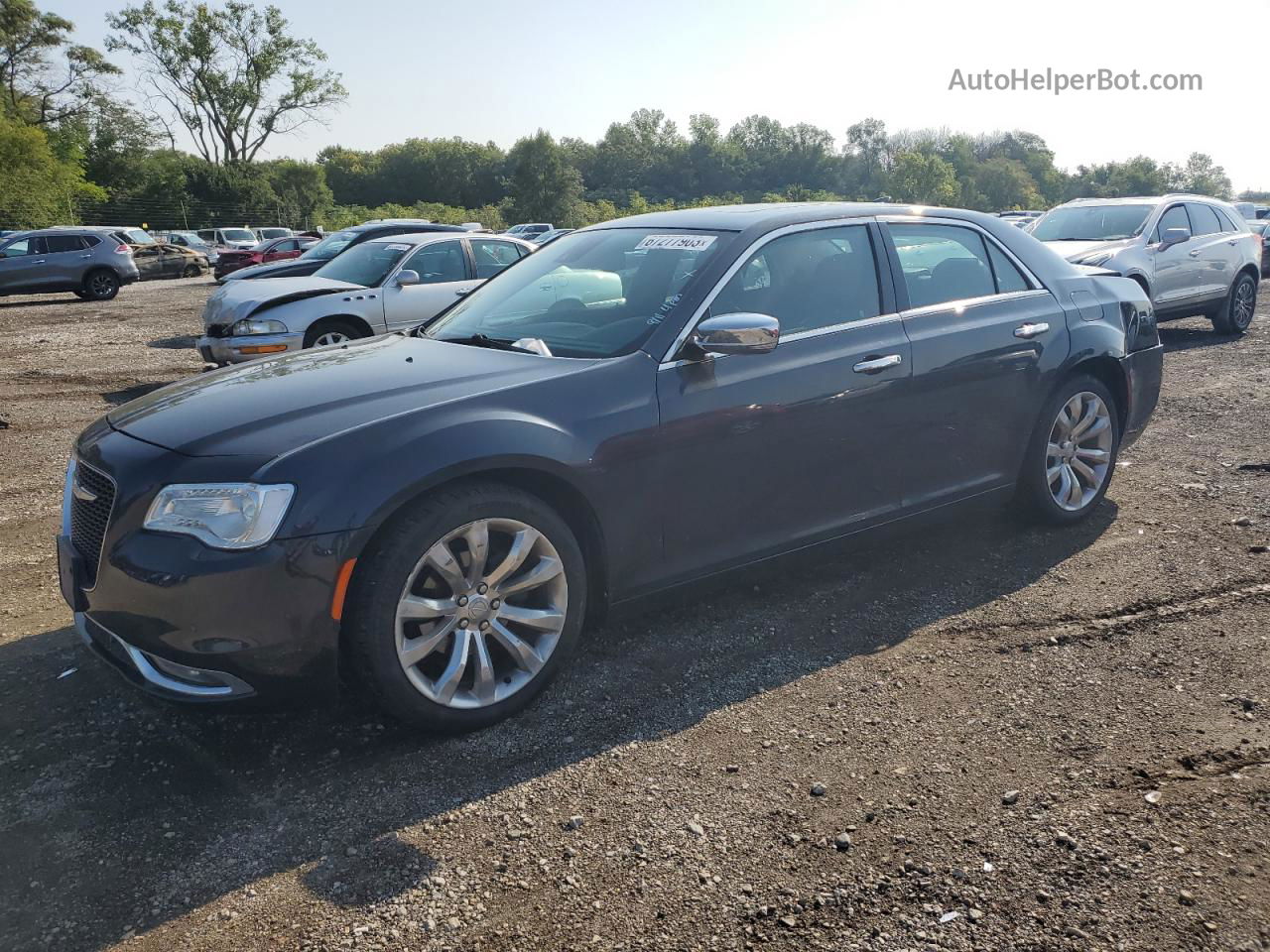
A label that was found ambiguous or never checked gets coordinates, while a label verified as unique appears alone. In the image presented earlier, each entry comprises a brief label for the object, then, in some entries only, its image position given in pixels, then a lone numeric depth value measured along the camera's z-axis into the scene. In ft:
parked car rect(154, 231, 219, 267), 134.92
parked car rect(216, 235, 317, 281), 88.07
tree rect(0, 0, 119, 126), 185.47
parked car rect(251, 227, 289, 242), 150.51
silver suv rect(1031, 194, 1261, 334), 37.04
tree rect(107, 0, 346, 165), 213.05
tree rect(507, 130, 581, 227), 267.39
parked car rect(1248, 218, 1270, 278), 76.84
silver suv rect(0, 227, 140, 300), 75.25
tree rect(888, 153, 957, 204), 327.67
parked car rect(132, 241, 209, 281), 105.91
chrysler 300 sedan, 9.83
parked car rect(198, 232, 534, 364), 32.14
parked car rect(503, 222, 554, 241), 127.65
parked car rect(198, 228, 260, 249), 146.11
